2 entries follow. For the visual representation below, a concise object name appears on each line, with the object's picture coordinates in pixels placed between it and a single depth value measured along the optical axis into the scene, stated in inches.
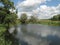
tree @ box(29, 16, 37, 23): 2169.7
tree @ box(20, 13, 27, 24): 1973.2
